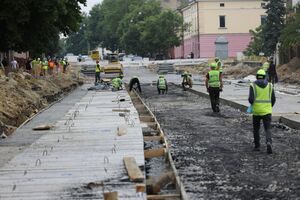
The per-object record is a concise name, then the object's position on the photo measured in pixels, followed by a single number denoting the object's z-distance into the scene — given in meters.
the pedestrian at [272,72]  39.57
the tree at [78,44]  168.62
